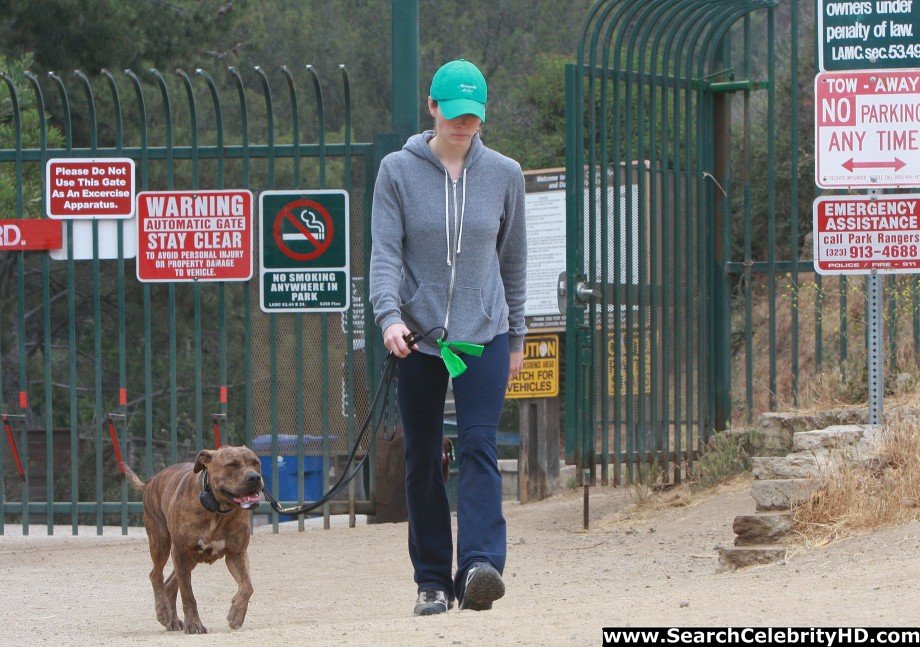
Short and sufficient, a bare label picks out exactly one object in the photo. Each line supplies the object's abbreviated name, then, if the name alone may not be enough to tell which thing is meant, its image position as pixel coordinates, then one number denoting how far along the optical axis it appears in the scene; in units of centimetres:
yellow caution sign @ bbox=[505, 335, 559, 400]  2530
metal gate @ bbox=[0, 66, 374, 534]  1833
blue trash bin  1878
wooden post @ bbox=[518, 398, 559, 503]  2639
